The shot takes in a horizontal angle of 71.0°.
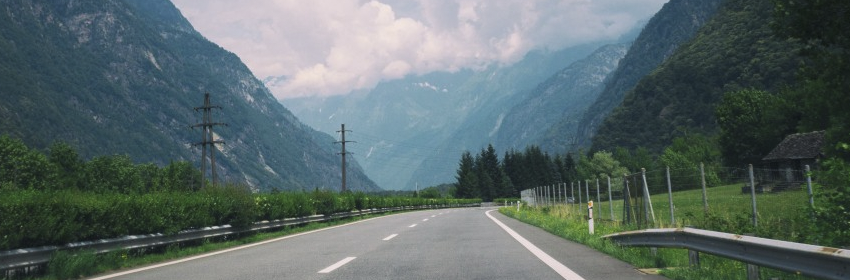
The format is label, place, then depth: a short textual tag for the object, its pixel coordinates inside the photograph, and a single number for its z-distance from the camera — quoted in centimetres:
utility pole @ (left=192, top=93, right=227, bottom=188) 4206
